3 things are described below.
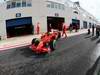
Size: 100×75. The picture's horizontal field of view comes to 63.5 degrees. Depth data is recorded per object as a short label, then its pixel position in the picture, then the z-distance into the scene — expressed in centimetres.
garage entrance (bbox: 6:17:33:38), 1212
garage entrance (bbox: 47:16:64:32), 1276
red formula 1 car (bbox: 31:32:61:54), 486
